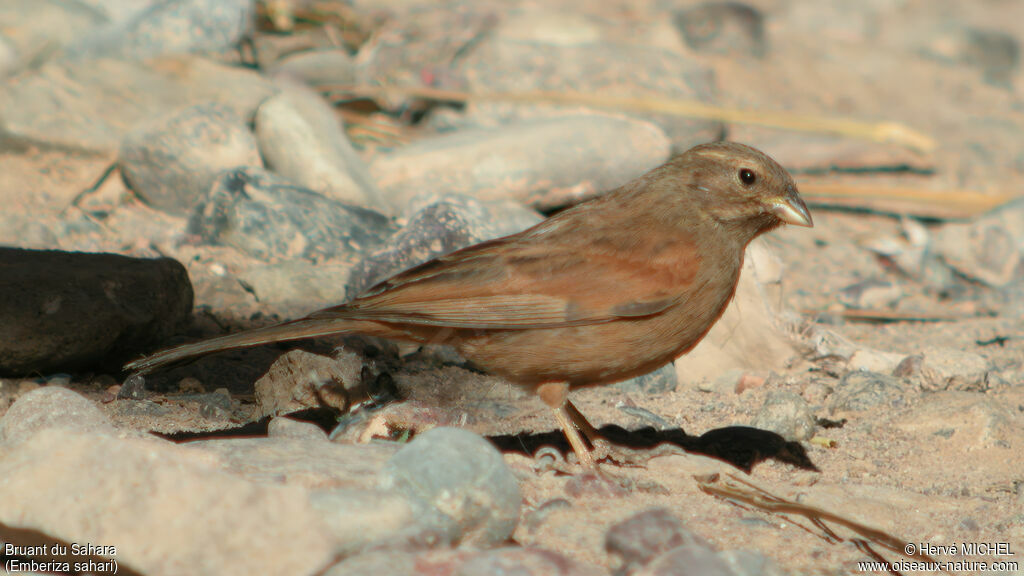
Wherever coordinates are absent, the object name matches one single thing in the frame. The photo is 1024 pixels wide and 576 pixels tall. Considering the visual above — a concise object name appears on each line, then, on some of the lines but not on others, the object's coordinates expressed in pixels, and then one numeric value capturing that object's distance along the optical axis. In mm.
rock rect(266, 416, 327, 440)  6465
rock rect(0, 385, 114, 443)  6121
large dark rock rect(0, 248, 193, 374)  7401
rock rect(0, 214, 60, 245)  10125
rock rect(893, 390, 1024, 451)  7609
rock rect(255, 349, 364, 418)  7348
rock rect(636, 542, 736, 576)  4867
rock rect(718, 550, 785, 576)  5082
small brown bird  6711
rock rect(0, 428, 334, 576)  4793
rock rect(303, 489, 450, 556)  4973
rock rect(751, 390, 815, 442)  7887
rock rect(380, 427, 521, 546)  5215
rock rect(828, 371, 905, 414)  8445
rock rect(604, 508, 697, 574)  5187
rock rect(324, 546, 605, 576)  4719
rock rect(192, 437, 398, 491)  5297
